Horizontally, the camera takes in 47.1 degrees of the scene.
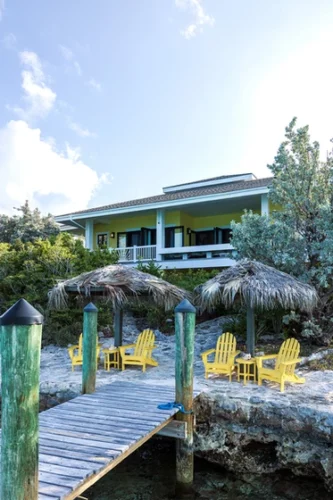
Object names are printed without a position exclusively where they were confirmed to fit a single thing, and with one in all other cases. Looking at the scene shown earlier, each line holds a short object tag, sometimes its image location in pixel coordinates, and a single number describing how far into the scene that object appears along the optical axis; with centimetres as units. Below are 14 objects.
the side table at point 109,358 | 971
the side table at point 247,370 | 819
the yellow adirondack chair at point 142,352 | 945
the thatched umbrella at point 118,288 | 926
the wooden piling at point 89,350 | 711
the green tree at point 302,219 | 1084
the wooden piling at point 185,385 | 623
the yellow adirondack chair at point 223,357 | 827
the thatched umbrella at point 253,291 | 855
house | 1817
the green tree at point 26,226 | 2614
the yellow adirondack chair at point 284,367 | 739
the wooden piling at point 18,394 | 304
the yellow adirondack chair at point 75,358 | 942
